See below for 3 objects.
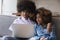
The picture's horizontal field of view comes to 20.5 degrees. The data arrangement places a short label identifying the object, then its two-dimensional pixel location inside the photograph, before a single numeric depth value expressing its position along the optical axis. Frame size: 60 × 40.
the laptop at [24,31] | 1.80
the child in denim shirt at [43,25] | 1.91
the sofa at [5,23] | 2.21
